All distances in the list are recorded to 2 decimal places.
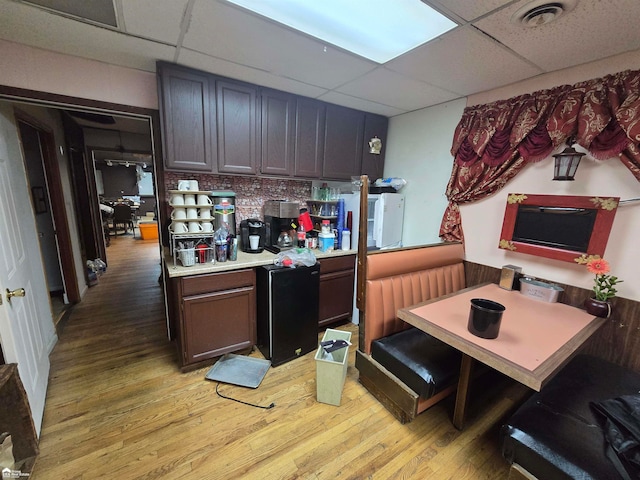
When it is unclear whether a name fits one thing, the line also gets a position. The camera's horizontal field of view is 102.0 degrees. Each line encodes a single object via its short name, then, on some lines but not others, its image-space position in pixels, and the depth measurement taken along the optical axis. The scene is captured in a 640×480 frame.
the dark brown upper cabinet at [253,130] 1.99
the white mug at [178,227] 1.96
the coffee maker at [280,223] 2.40
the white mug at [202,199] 2.04
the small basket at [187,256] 1.90
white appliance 2.71
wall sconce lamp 1.73
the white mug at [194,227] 2.02
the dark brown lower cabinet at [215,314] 1.90
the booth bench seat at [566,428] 1.01
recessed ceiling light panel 1.32
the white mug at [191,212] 2.02
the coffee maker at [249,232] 2.35
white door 1.39
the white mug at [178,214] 1.97
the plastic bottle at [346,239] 2.65
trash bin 1.71
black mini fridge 2.05
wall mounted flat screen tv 1.70
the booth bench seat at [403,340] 1.58
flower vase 1.58
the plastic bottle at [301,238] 2.52
